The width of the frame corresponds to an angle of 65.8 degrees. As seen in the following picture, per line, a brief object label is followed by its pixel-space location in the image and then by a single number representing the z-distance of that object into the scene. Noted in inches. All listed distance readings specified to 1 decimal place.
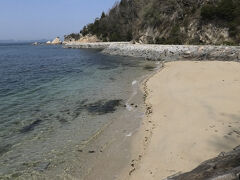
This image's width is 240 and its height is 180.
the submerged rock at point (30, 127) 338.1
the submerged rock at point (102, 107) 415.3
